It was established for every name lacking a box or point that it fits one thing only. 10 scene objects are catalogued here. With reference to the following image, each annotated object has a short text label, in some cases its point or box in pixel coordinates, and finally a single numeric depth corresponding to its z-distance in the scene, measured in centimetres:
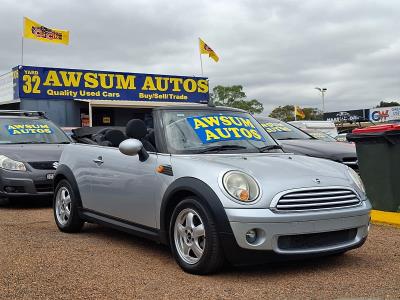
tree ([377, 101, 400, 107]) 10152
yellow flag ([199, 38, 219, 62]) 2592
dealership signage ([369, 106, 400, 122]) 5875
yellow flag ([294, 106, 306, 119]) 4456
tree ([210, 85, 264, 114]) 7138
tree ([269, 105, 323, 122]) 9019
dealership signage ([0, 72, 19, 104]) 2120
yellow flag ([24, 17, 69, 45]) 2236
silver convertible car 408
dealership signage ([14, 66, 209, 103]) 2064
